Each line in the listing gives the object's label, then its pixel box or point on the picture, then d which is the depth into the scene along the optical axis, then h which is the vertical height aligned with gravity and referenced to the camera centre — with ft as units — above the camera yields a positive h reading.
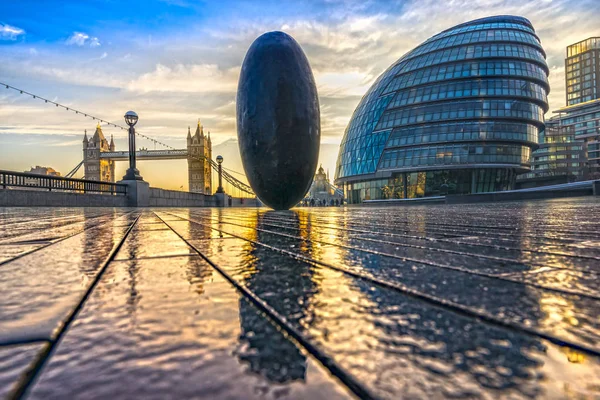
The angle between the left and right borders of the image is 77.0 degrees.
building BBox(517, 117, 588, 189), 279.69 +30.43
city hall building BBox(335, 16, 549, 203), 155.53 +34.38
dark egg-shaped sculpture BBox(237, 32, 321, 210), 29.45 +6.44
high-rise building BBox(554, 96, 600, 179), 329.03 +65.28
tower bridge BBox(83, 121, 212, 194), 321.11 +33.24
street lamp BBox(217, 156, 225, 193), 101.69 +5.17
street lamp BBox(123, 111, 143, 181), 57.11 +7.78
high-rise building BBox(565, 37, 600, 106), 449.48 +149.74
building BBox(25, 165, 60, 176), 350.82 +28.86
